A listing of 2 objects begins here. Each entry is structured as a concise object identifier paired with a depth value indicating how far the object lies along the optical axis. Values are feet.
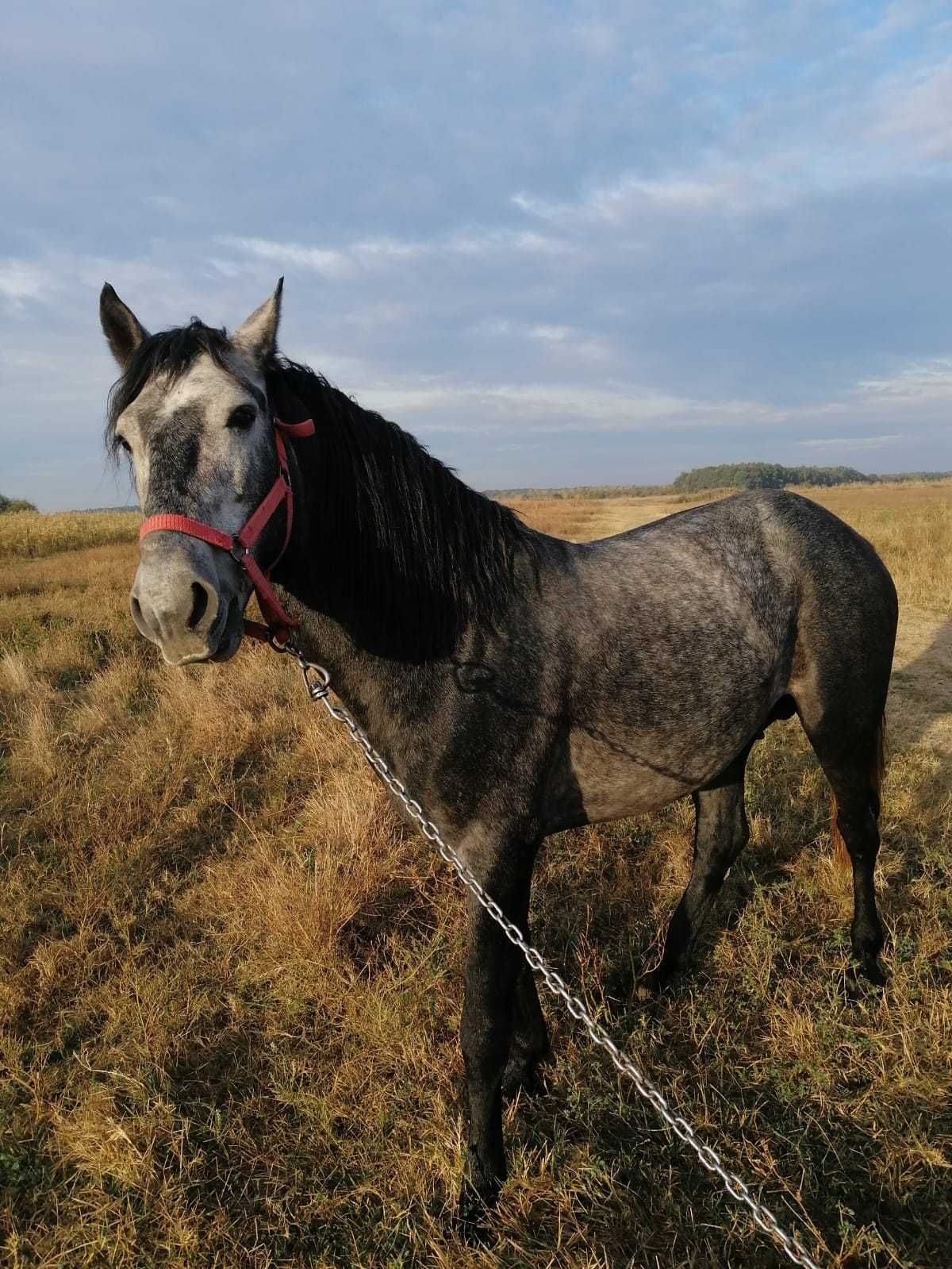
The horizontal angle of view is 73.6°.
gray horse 5.73
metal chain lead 4.41
